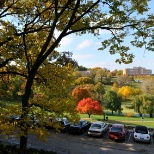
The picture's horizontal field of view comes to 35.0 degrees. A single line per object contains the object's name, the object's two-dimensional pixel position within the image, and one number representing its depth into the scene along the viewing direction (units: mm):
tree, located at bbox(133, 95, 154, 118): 50088
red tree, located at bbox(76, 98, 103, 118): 35812
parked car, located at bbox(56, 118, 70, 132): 25581
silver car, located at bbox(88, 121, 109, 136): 23905
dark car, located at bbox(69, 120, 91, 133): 24638
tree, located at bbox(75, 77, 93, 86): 77488
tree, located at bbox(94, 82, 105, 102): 66306
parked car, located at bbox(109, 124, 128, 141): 22797
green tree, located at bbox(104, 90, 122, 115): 50094
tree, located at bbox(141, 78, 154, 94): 83519
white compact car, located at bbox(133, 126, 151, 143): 22672
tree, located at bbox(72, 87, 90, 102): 49625
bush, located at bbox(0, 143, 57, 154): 11373
